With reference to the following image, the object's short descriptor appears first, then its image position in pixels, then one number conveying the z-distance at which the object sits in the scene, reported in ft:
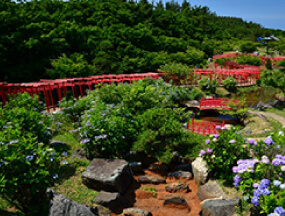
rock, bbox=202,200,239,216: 19.56
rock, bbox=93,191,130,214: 22.25
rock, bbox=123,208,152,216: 21.65
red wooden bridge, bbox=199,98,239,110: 59.82
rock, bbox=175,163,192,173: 29.43
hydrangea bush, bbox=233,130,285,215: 14.12
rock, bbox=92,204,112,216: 21.61
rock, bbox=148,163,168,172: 30.37
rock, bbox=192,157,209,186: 24.84
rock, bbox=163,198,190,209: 23.32
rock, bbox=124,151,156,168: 30.31
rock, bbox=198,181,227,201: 22.40
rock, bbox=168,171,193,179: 28.03
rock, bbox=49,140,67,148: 31.48
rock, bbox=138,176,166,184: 27.71
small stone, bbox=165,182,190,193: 25.86
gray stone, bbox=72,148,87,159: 29.94
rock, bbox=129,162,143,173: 29.28
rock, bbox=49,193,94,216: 17.61
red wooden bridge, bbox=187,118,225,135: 38.09
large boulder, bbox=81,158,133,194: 23.67
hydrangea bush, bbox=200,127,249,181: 22.47
